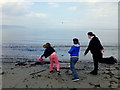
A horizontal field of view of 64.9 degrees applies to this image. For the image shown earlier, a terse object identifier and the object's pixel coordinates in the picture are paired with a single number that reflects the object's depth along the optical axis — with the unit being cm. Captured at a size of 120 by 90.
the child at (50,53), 480
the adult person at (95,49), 450
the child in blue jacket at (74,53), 415
